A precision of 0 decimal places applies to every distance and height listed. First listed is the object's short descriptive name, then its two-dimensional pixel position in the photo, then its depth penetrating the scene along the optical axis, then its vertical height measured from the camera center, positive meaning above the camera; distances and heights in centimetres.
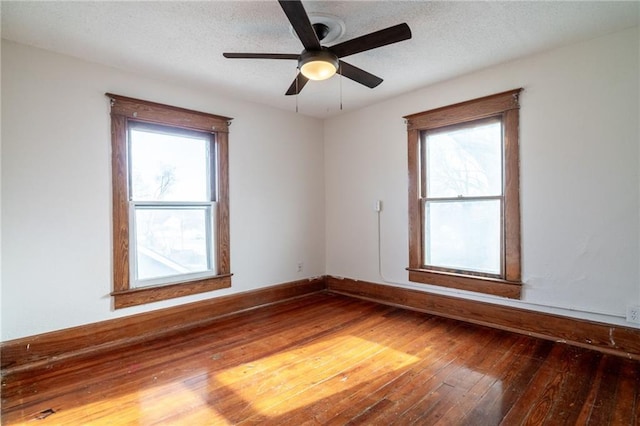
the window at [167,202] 304 +13
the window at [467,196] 311 +14
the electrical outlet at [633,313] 248 -85
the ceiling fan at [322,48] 188 +110
